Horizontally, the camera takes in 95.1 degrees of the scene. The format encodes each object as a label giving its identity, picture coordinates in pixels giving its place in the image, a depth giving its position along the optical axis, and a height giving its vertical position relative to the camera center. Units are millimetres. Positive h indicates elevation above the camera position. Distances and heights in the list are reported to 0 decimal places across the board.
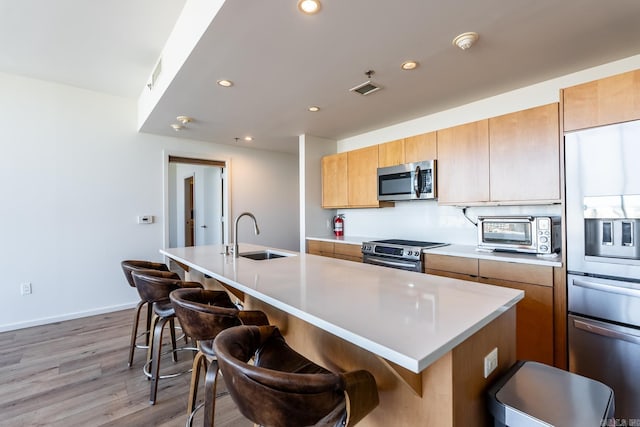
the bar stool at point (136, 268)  2389 -502
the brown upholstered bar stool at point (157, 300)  1955 -586
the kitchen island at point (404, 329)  911 -372
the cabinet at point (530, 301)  2051 -640
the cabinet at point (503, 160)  2295 +465
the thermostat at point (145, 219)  3961 -35
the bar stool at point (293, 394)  809 -528
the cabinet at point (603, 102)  1717 +683
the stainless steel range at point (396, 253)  2824 -402
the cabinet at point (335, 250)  3510 -458
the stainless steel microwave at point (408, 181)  3096 +362
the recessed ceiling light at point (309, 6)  1536 +1114
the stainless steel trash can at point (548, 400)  932 -651
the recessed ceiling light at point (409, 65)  2168 +1121
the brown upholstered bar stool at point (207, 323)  1333 -518
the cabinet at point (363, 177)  3682 +486
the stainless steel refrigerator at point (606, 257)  1697 -284
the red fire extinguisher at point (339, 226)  4453 -178
